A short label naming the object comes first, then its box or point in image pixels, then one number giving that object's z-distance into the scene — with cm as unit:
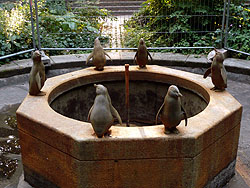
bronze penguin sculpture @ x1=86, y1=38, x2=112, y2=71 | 490
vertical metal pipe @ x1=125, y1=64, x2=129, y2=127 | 452
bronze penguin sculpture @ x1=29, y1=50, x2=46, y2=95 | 404
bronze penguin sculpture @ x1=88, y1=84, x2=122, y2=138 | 314
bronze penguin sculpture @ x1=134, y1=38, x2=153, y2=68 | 491
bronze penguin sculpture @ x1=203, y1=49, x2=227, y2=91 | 411
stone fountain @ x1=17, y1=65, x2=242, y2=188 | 318
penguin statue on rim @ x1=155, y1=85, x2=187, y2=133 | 322
